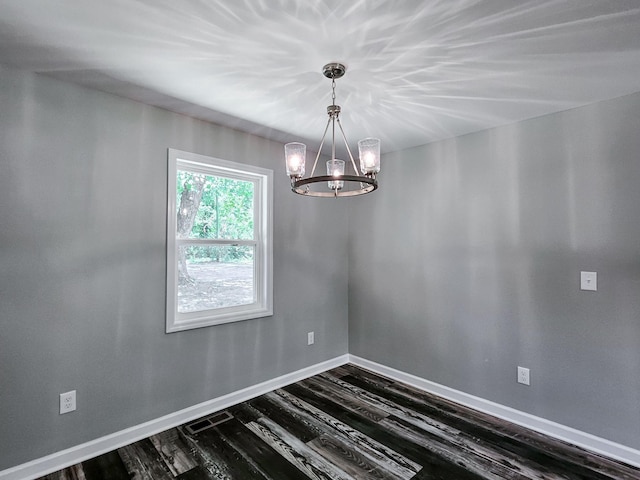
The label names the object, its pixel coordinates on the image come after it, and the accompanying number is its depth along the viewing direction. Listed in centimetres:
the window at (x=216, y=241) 261
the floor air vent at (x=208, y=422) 248
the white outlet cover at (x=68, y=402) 206
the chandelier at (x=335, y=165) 173
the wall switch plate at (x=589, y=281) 229
